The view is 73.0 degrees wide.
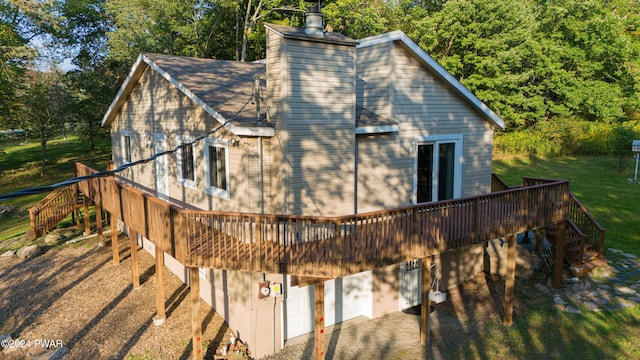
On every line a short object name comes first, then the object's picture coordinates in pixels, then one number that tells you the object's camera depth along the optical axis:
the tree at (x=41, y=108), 30.88
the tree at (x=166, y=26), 29.20
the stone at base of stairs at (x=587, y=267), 13.74
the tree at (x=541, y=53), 32.09
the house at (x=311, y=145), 9.50
